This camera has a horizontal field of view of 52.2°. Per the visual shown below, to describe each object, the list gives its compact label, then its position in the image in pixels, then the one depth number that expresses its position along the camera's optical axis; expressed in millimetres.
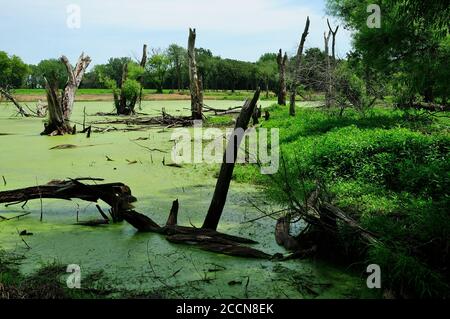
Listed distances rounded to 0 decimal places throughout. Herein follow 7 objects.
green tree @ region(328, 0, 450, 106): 11141
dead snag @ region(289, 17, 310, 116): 17225
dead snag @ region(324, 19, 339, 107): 16369
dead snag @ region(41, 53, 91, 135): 15423
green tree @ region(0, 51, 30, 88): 51688
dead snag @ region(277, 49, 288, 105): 24641
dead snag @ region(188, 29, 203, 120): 19375
